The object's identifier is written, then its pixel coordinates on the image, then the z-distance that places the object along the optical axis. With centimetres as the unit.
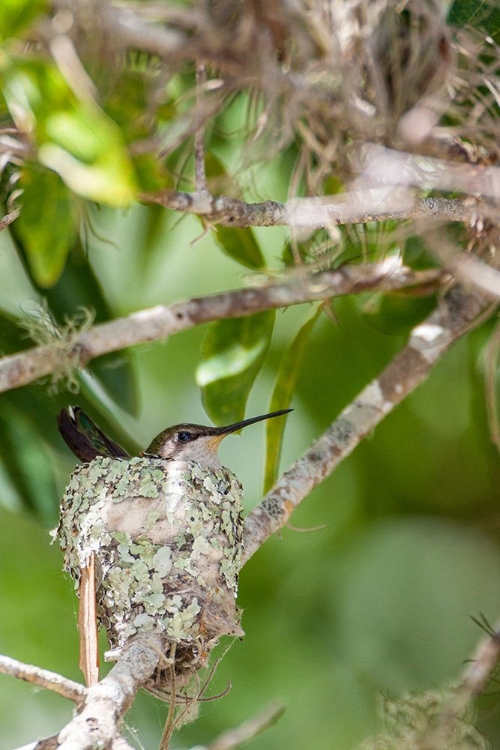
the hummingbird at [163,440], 717
